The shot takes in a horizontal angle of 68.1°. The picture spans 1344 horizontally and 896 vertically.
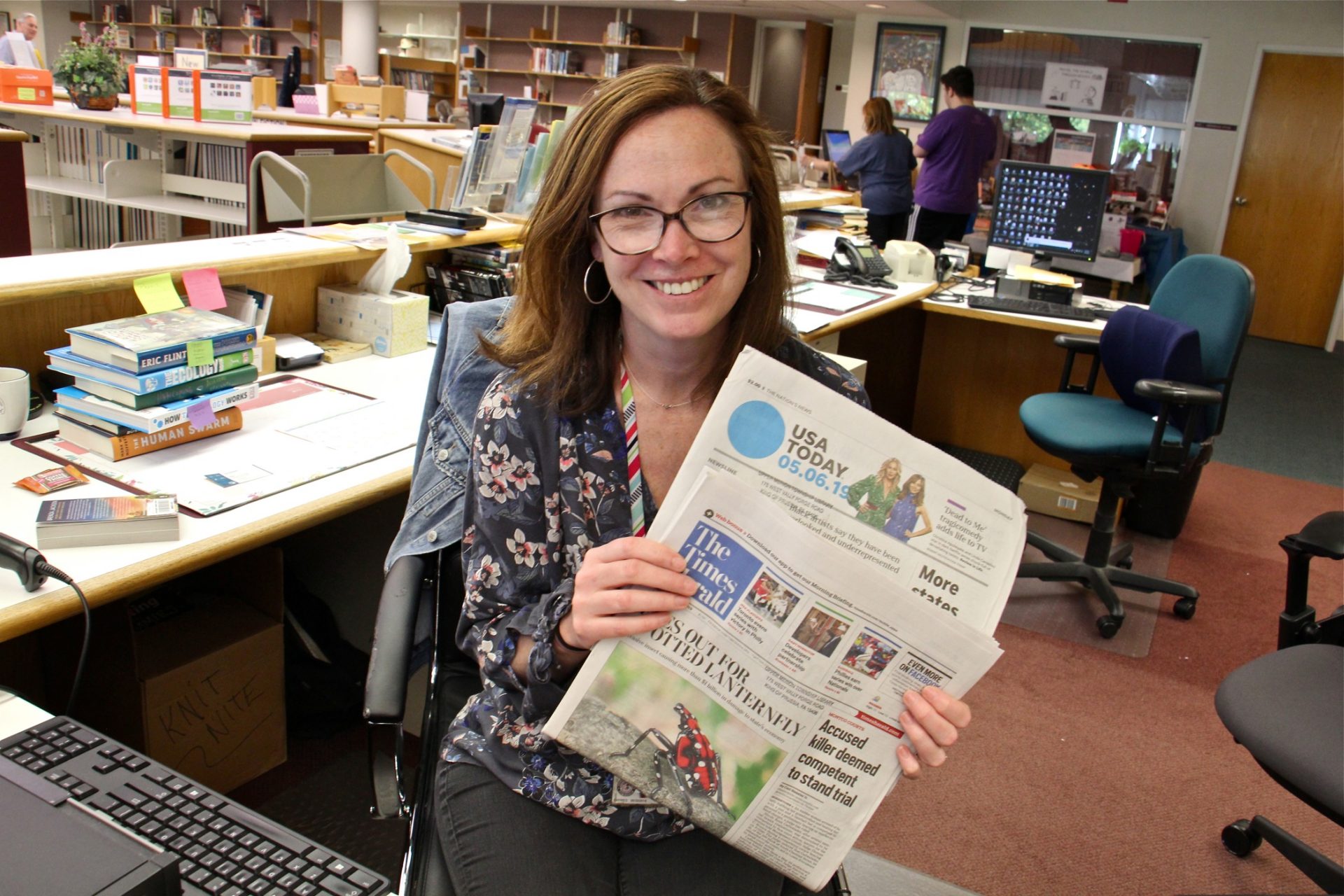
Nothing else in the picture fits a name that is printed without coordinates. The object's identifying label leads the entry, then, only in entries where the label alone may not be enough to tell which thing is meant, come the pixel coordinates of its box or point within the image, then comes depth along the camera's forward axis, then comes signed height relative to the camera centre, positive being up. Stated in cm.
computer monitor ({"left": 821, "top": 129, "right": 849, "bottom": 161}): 689 +22
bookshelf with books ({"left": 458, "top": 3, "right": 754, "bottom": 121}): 1028 +115
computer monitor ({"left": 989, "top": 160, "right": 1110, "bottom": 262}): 363 -6
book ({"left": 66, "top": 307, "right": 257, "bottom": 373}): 157 -34
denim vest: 131 -39
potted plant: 480 +19
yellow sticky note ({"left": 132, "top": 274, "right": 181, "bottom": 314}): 179 -30
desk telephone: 365 -31
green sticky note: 165 -37
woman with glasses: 104 -32
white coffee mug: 159 -45
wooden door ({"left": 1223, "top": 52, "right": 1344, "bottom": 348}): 729 +8
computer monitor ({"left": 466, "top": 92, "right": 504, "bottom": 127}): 455 +17
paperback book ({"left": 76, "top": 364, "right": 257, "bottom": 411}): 157 -42
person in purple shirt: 558 +18
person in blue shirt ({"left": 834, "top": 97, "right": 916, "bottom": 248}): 580 +8
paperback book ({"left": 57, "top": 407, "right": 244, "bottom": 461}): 157 -49
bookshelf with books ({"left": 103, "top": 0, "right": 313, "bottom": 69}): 1252 +123
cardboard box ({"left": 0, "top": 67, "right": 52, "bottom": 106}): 481 +12
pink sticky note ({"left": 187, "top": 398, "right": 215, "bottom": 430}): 164 -46
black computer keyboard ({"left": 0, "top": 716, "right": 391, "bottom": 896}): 81 -59
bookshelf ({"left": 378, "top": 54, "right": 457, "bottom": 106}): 1202 +79
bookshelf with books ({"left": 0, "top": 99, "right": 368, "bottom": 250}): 435 -23
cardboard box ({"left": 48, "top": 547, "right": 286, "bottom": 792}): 174 -95
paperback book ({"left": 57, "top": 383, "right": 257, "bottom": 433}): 156 -45
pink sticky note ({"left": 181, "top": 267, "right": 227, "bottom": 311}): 189 -30
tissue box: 226 -40
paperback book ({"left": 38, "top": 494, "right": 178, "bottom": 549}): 124 -49
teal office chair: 261 -56
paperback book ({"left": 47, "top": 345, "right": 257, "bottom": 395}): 156 -39
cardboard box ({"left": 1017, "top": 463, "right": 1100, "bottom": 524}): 364 -107
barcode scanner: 113 -49
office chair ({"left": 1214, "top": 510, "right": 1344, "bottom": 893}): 147 -76
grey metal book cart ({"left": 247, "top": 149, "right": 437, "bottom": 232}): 376 -20
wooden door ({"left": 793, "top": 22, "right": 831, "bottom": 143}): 979 +88
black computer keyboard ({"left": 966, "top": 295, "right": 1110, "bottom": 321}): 340 -39
